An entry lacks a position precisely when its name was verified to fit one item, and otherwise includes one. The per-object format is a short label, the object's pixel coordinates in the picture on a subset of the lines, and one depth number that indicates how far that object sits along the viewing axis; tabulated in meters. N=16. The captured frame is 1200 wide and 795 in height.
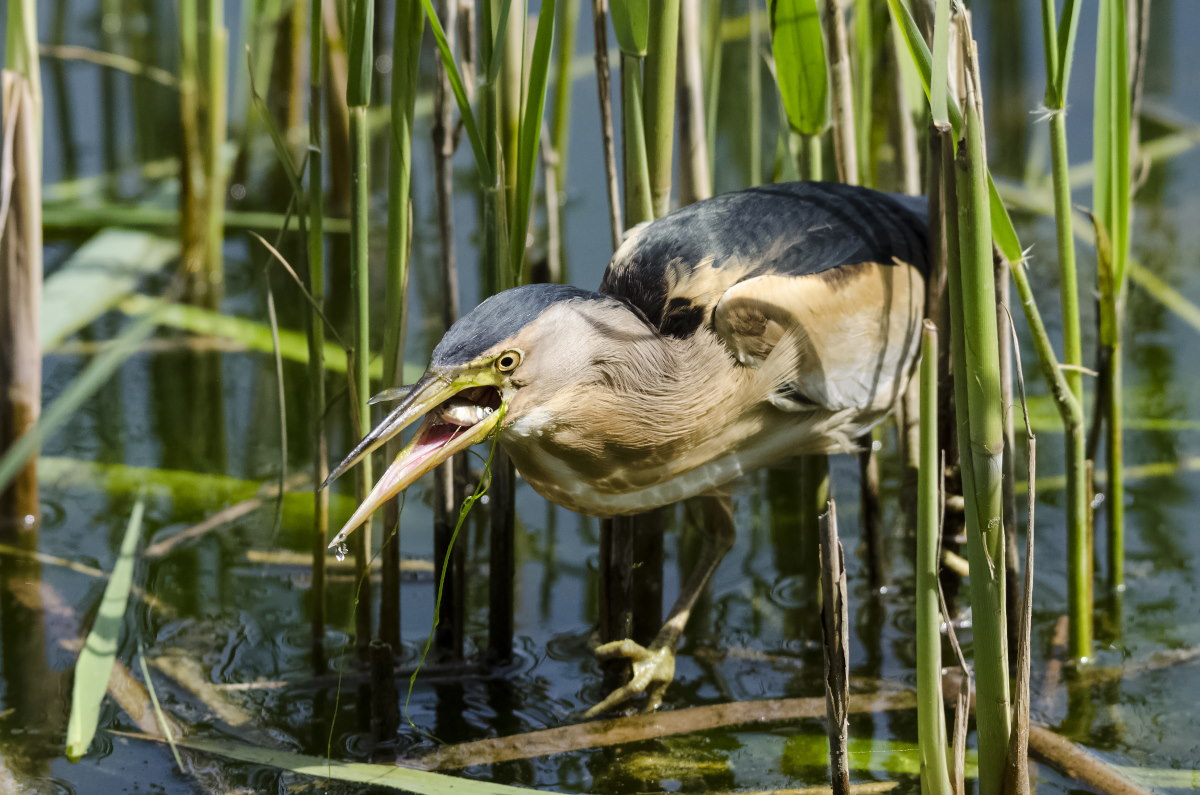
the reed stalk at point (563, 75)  6.34
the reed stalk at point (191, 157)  7.61
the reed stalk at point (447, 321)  4.80
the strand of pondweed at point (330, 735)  4.29
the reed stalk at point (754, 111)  5.68
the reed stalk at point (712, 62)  5.32
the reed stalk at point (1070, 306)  3.88
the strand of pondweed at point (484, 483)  3.81
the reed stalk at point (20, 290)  5.37
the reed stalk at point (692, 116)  4.93
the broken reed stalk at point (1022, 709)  3.49
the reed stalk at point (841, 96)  4.84
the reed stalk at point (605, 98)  4.61
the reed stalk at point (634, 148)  4.30
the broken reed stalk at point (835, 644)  3.36
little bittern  4.02
